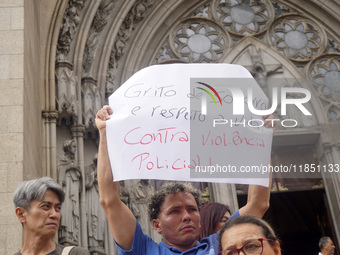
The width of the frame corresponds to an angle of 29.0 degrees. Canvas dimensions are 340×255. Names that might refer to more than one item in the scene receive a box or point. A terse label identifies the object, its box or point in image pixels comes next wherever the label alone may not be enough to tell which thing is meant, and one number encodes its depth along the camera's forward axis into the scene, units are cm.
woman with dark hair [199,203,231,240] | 387
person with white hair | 359
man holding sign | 325
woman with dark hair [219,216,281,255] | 239
